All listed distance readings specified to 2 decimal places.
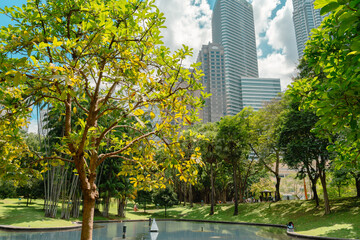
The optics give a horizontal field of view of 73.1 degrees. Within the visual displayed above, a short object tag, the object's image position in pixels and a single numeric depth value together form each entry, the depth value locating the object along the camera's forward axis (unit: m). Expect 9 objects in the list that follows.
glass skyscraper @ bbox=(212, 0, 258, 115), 150.88
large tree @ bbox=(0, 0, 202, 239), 3.46
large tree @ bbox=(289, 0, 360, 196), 2.10
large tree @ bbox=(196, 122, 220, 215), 31.04
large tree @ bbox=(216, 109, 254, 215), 29.19
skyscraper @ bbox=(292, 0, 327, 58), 195.25
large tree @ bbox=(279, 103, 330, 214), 20.88
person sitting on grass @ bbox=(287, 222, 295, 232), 17.34
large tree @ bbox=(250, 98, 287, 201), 28.14
